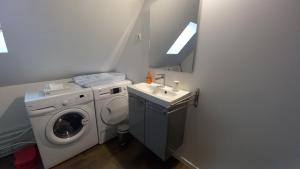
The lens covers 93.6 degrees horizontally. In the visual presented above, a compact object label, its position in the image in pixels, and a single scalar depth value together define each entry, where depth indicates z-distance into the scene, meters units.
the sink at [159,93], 1.33
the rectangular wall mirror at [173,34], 1.44
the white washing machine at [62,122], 1.52
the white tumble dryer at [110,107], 1.94
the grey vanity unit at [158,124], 1.38
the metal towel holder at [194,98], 1.48
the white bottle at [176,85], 1.57
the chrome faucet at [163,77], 1.81
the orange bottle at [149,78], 1.89
